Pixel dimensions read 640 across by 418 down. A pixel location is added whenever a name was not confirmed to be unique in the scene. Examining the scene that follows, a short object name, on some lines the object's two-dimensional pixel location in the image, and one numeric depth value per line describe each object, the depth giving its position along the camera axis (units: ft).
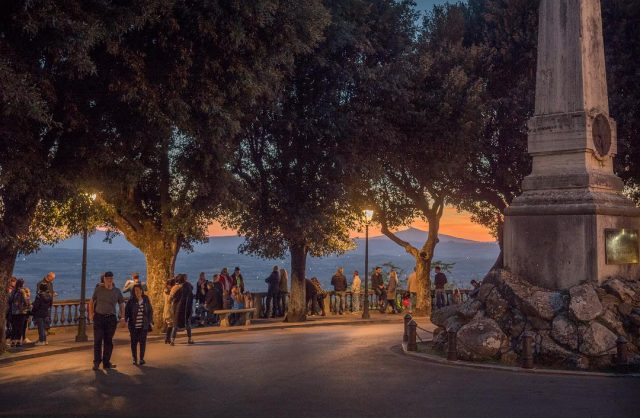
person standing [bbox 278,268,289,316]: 99.65
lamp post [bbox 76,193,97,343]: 64.95
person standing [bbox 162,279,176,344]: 63.77
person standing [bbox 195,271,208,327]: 88.11
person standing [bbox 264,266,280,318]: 96.84
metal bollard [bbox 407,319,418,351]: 55.36
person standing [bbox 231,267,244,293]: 94.38
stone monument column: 50.60
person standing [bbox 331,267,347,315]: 107.15
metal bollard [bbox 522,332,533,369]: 45.34
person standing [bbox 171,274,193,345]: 62.97
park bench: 83.35
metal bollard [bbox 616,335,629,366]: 44.62
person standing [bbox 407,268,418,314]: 106.86
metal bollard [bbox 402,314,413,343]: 60.81
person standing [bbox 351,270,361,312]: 110.22
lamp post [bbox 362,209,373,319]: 93.71
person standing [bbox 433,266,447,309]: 110.42
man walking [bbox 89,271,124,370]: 47.21
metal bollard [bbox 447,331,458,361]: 49.21
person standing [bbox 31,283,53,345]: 61.45
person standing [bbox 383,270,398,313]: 105.50
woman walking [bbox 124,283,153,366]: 49.65
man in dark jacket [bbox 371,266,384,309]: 112.37
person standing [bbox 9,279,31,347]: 61.05
